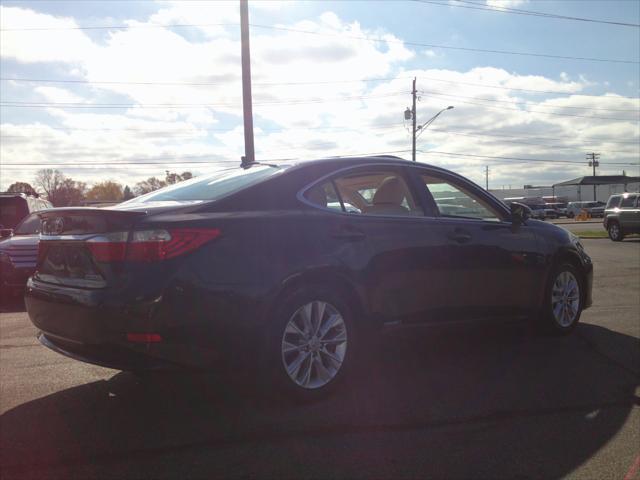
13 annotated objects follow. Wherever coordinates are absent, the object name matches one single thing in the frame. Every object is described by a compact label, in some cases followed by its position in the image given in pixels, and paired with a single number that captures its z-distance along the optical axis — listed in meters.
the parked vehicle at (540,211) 61.34
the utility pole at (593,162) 101.81
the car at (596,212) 66.38
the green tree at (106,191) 124.12
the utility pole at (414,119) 41.93
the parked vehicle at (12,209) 12.17
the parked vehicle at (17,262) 9.05
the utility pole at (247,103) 16.92
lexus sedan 3.38
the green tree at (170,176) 78.75
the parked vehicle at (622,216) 21.86
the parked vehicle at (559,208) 66.91
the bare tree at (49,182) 109.69
